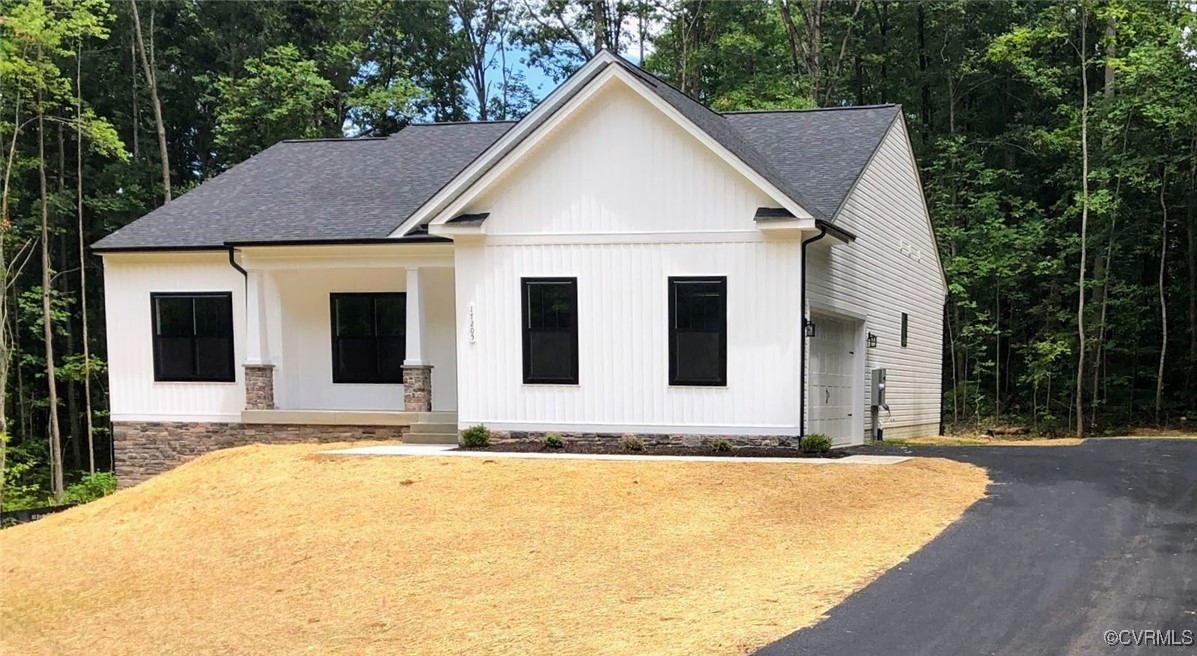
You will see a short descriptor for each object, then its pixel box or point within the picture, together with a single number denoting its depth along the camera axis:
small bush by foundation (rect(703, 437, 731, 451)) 11.76
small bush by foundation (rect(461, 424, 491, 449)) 12.48
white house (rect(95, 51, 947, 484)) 11.95
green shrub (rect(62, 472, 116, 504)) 18.56
